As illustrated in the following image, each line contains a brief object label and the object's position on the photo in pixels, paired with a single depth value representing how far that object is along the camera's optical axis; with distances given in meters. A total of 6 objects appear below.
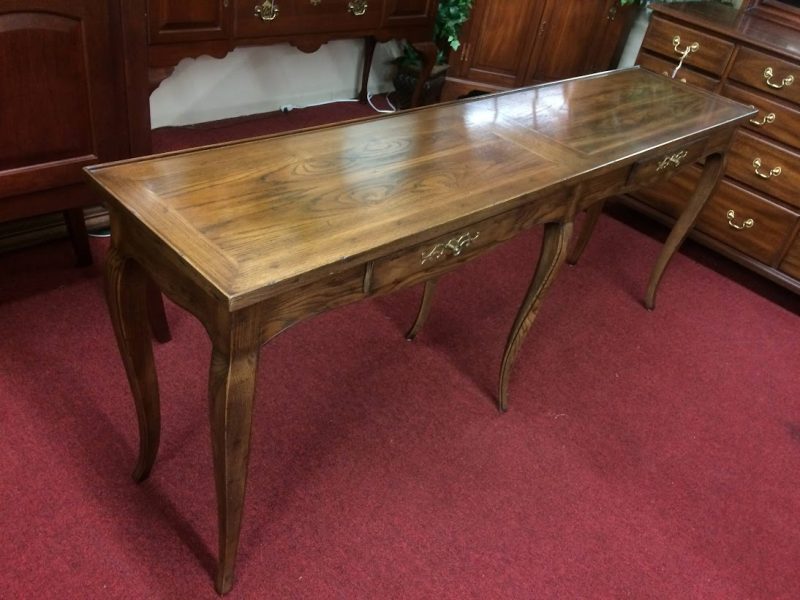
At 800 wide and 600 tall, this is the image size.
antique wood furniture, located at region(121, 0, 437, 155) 2.11
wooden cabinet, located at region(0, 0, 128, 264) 1.32
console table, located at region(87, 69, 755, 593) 1.01
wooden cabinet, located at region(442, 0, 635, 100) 2.94
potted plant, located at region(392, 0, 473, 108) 3.00
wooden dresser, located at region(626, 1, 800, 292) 2.42
